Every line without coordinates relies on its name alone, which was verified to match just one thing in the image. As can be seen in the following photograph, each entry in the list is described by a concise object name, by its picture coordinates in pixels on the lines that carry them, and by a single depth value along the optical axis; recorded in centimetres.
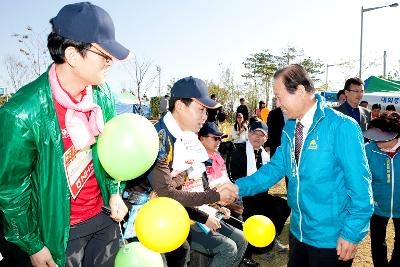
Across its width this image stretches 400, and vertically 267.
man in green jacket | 188
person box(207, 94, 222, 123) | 865
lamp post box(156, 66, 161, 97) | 2855
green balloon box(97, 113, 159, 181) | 215
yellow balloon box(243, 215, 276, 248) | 304
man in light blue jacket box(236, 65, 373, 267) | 227
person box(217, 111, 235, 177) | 632
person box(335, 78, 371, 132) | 561
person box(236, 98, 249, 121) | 1190
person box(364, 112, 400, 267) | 366
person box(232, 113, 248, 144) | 1043
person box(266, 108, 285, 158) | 604
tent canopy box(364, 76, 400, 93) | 1861
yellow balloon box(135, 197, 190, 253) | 214
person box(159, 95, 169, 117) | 1333
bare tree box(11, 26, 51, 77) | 1897
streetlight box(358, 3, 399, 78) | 1786
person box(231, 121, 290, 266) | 481
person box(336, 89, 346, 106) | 881
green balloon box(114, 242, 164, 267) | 224
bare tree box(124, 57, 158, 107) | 2495
